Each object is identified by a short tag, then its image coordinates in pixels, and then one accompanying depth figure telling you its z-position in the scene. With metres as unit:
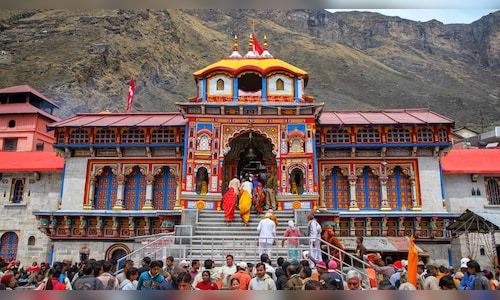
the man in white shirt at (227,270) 9.61
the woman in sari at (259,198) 18.09
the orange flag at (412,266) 9.41
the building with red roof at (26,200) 21.94
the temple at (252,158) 19.36
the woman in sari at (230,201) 17.47
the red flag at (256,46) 23.53
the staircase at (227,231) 14.67
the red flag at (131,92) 29.62
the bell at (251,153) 20.41
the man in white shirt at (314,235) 13.52
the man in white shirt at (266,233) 14.27
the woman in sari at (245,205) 17.39
